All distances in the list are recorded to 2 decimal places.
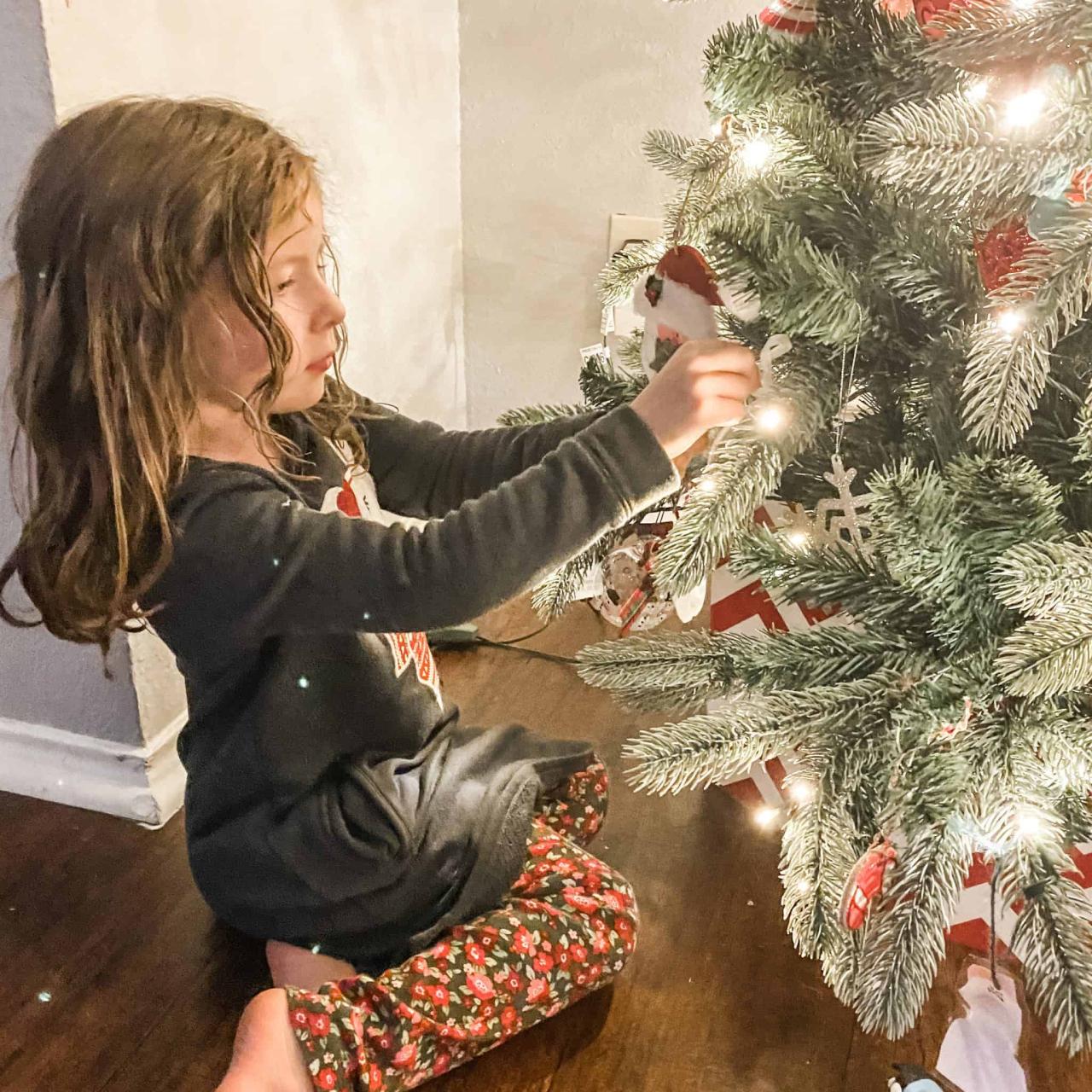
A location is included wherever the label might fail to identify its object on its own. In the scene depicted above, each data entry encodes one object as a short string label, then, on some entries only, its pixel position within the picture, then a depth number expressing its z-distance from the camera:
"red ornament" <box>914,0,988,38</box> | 0.58
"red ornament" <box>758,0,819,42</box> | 0.68
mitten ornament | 0.63
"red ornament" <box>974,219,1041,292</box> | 0.56
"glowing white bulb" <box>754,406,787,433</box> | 0.63
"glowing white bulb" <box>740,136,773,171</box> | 0.76
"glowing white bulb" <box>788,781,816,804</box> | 0.65
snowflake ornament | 0.66
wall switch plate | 1.40
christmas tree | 0.51
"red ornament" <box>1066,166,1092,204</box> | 0.50
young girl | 0.64
